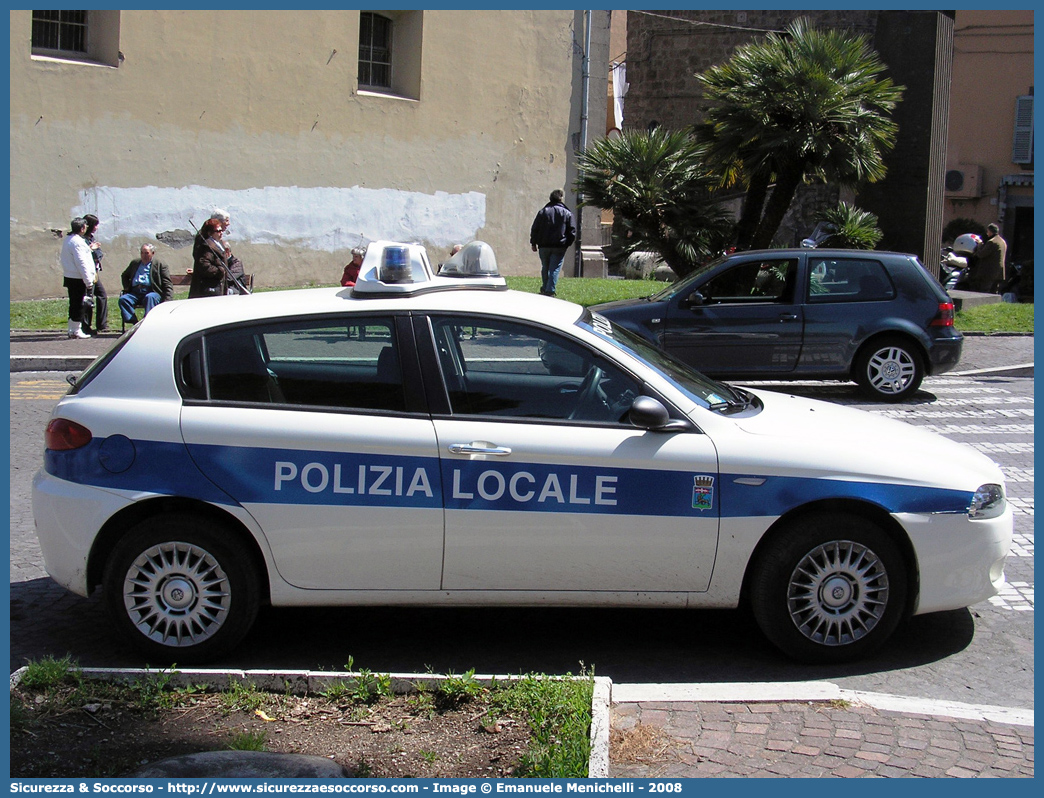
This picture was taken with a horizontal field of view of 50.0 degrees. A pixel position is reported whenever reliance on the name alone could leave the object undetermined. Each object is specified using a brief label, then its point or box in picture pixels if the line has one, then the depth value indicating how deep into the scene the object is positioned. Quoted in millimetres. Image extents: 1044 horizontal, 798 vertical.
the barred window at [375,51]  22438
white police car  4738
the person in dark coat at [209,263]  14039
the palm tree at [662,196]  16297
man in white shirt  15023
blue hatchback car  11922
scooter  20359
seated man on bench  15422
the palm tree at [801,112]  15672
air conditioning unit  32719
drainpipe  25016
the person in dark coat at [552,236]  17422
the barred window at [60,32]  18453
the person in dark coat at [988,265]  22125
